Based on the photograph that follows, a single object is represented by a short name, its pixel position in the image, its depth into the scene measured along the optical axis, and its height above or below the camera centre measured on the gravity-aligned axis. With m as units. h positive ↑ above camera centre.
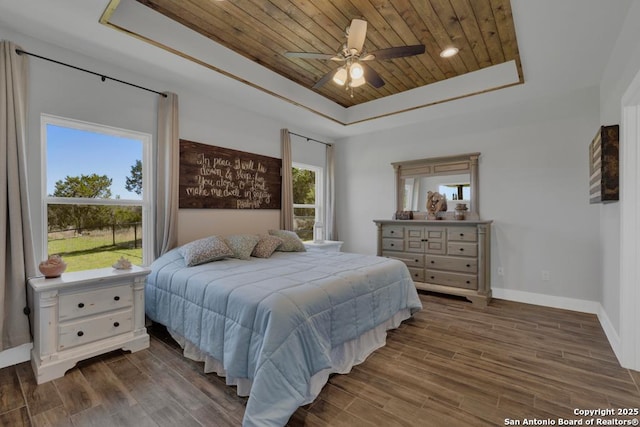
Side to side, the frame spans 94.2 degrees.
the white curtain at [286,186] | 4.58 +0.35
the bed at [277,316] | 1.70 -0.78
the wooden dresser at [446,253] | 3.86 -0.66
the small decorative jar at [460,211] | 4.26 -0.07
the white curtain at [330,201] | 5.55 +0.13
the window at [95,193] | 2.66 +0.18
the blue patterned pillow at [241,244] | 3.25 -0.39
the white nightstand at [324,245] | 4.57 -0.58
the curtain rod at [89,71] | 2.37 +1.30
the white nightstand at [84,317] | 2.13 -0.82
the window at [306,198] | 5.15 +0.19
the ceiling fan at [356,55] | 2.22 +1.21
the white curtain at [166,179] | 3.22 +0.35
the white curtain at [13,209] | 2.23 +0.03
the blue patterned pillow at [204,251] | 2.83 -0.40
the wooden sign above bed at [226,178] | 3.52 +0.41
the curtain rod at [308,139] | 4.96 +1.23
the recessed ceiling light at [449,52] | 3.04 +1.61
